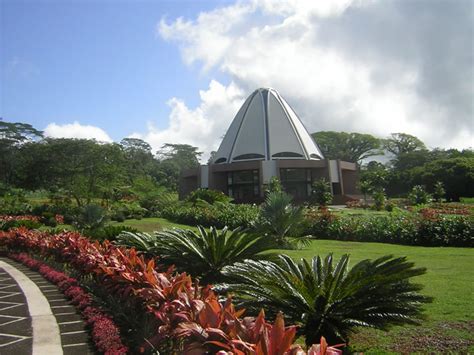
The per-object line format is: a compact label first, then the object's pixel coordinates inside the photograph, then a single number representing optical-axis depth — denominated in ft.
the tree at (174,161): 196.95
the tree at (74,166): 100.07
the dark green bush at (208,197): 91.18
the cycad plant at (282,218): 35.96
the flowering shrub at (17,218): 59.55
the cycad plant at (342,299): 11.18
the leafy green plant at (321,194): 110.42
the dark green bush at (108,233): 31.40
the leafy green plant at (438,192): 114.01
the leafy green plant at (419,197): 102.42
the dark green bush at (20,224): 53.06
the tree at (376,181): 124.96
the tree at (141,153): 195.66
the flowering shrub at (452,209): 69.31
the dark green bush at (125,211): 74.23
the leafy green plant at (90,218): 45.27
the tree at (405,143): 202.69
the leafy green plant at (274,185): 106.14
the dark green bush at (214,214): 62.14
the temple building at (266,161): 136.67
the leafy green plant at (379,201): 91.71
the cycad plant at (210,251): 17.89
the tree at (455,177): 128.16
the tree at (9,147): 142.48
